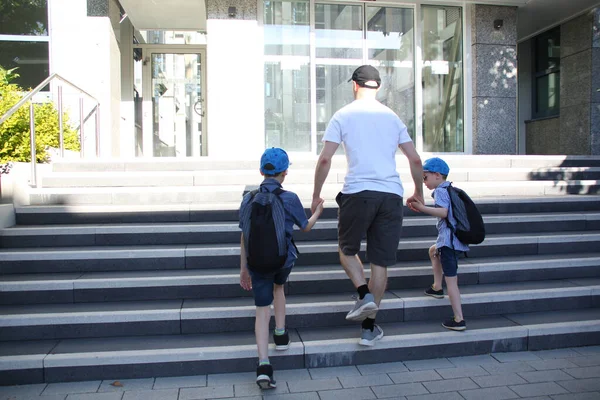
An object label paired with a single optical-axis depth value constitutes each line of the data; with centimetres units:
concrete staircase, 388
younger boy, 411
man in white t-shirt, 380
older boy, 352
